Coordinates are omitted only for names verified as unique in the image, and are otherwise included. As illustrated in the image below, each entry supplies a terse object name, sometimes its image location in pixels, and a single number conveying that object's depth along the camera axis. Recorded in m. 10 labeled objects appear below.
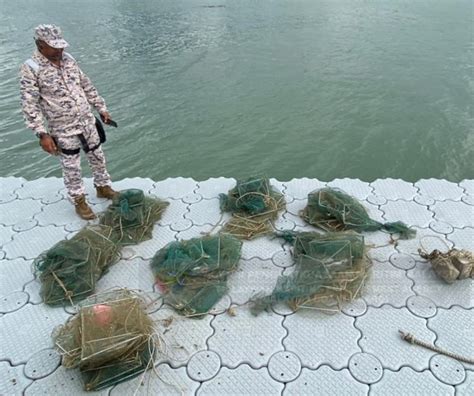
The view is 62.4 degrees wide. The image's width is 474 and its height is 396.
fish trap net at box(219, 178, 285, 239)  2.72
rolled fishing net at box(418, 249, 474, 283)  2.20
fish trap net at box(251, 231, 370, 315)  2.14
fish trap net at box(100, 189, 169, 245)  2.69
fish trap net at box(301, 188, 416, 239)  2.65
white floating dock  1.79
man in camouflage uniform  2.47
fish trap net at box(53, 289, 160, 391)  1.75
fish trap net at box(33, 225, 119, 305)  2.22
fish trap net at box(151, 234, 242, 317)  2.17
